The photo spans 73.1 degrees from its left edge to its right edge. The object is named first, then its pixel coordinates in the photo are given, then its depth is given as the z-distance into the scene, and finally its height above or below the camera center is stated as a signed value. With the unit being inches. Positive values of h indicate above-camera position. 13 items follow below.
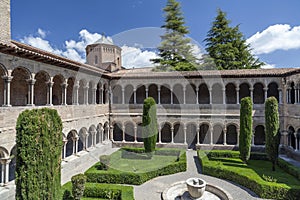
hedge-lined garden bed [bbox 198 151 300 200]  394.0 -170.8
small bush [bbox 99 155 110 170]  520.3 -156.6
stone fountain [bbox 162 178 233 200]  397.1 -191.8
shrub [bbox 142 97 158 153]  619.0 -76.4
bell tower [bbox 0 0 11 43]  487.5 +197.8
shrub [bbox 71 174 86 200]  361.4 -151.4
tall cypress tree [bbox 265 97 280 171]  502.6 -73.6
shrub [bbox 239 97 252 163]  546.0 -78.9
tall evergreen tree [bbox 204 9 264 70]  1176.1 +324.9
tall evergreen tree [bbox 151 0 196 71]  1189.1 +341.3
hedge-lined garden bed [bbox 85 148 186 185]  478.0 -175.7
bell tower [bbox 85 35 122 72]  1140.5 +270.5
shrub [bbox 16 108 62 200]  242.2 -67.1
